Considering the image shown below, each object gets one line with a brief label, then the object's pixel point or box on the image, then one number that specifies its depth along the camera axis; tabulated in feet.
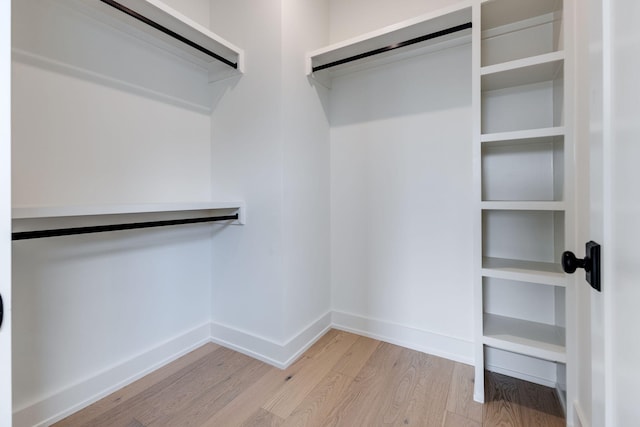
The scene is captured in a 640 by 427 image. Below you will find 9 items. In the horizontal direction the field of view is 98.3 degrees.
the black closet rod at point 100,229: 3.46
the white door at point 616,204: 1.44
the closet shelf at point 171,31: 4.37
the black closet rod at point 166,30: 4.10
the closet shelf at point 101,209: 3.28
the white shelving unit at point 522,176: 4.23
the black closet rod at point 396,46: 4.84
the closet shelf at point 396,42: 4.75
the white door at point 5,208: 1.71
